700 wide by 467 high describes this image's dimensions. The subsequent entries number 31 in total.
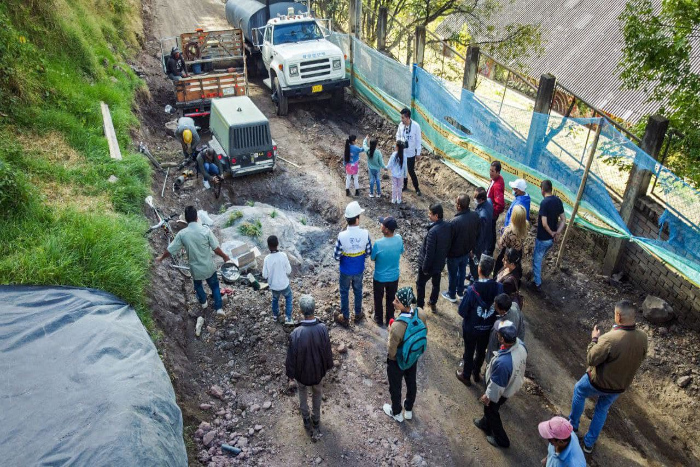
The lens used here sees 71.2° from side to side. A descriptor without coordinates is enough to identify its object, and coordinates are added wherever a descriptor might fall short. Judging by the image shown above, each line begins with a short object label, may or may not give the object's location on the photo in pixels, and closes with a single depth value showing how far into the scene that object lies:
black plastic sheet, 3.65
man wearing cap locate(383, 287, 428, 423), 5.02
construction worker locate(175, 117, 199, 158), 11.14
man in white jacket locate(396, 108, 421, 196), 9.85
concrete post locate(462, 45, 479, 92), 10.95
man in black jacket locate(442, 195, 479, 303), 6.74
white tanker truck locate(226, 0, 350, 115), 13.81
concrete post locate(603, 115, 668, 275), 6.99
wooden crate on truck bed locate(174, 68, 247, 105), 12.93
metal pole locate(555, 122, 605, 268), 7.32
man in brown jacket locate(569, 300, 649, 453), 4.84
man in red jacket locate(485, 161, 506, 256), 7.81
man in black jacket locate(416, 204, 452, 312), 6.54
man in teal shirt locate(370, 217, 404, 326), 6.39
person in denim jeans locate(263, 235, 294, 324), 6.59
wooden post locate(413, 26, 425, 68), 12.69
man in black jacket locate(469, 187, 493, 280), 7.34
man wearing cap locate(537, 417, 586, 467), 3.78
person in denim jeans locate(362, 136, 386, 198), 9.77
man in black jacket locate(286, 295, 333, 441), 4.98
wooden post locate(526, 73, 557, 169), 8.62
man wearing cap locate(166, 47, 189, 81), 13.93
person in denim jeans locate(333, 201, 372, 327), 6.47
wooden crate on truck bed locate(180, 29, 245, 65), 14.91
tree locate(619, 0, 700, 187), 7.12
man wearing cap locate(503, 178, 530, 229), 7.34
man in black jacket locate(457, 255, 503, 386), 5.57
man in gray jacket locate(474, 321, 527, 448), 4.68
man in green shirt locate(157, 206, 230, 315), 6.54
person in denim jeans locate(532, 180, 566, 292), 7.20
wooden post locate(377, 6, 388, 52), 14.88
